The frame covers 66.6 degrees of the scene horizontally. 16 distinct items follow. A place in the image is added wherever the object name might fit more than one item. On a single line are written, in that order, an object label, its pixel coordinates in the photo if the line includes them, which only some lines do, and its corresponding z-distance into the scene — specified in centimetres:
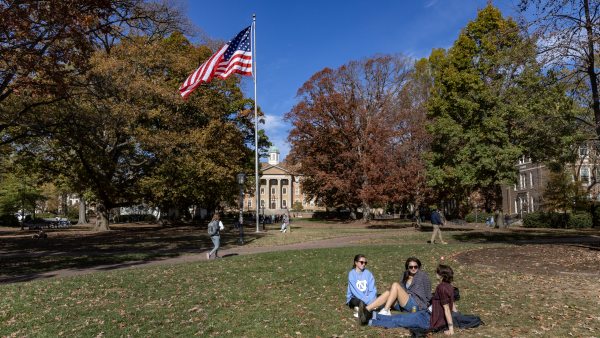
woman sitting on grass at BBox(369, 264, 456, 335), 688
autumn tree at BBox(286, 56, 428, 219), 4219
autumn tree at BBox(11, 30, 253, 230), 2583
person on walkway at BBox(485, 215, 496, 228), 4075
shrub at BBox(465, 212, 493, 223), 4738
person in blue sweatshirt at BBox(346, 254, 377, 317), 821
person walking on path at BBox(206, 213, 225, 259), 1658
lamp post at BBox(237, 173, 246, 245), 2303
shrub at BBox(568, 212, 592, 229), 3522
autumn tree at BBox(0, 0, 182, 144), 1312
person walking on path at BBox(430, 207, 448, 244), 2023
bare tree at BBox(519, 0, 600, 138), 1365
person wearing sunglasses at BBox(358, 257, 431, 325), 770
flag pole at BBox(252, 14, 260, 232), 2748
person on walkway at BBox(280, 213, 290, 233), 3275
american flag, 2127
